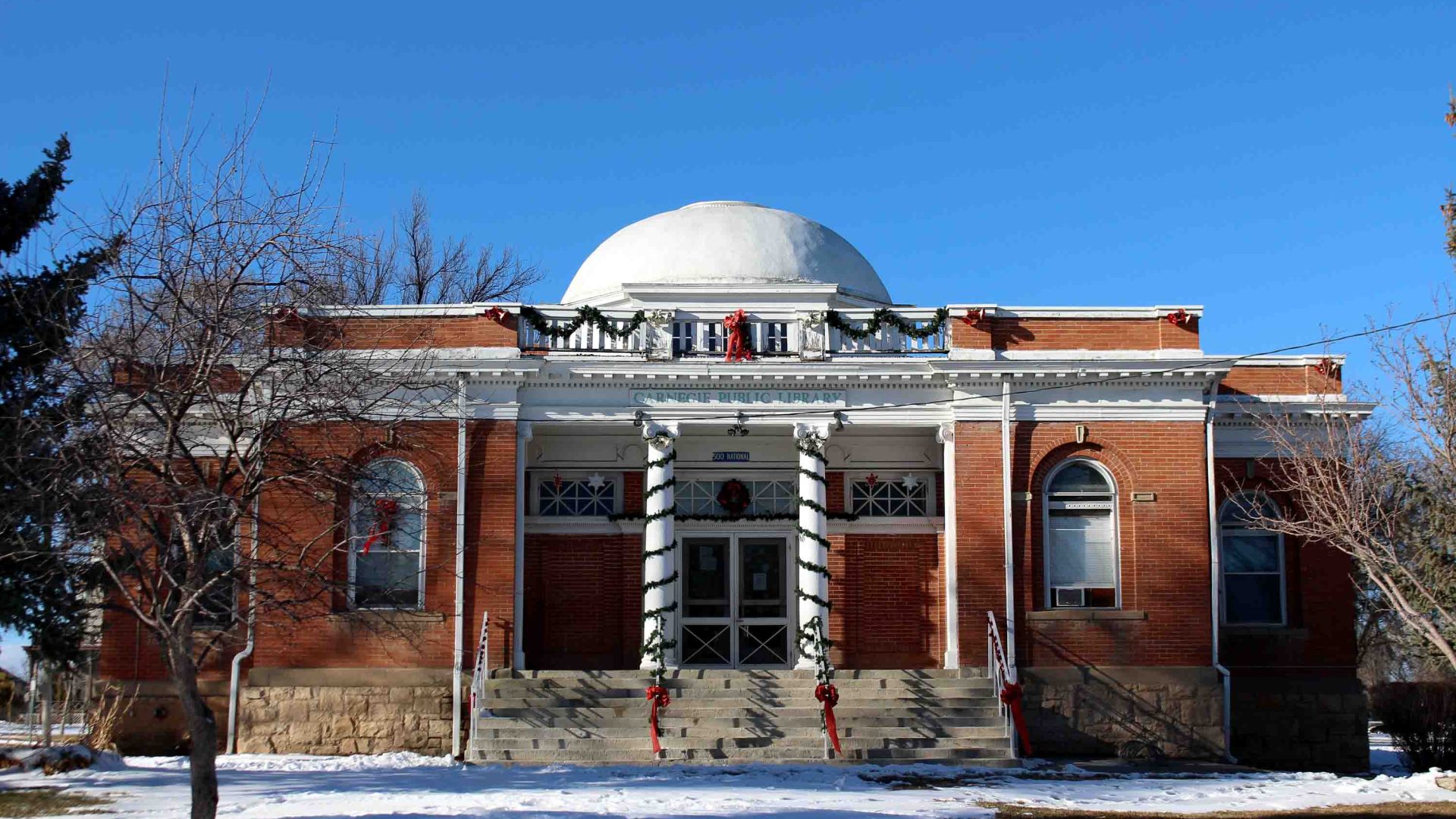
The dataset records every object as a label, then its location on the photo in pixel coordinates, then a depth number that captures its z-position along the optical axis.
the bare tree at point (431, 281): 40.38
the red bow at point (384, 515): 17.72
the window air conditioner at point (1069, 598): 22.09
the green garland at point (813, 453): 21.94
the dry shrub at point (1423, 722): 24.16
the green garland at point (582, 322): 22.09
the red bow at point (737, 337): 22.22
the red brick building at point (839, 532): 21.38
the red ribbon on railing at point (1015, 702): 20.44
